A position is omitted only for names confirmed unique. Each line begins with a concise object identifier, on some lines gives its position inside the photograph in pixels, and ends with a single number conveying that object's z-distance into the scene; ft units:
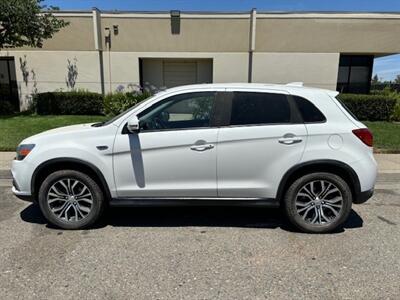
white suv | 12.35
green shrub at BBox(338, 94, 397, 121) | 42.09
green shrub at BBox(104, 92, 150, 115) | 42.22
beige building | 47.57
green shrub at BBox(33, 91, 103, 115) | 44.47
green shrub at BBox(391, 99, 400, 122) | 42.57
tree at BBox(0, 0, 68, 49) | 36.78
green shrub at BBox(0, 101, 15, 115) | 46.37
